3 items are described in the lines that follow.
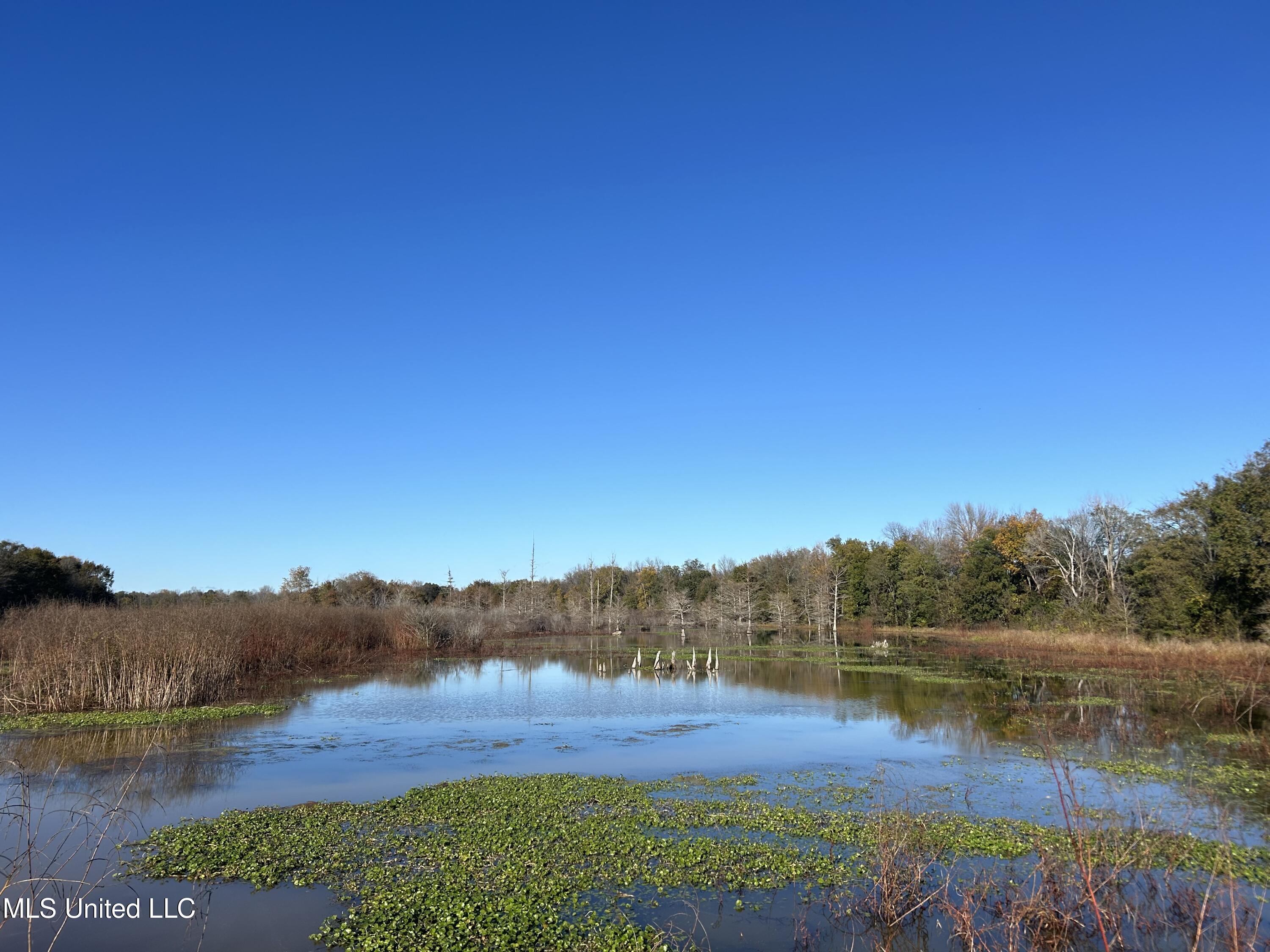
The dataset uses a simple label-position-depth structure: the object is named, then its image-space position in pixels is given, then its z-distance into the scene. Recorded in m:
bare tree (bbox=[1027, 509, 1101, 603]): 50.66
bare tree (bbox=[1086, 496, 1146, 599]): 48.56
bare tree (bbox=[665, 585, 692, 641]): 78.25
